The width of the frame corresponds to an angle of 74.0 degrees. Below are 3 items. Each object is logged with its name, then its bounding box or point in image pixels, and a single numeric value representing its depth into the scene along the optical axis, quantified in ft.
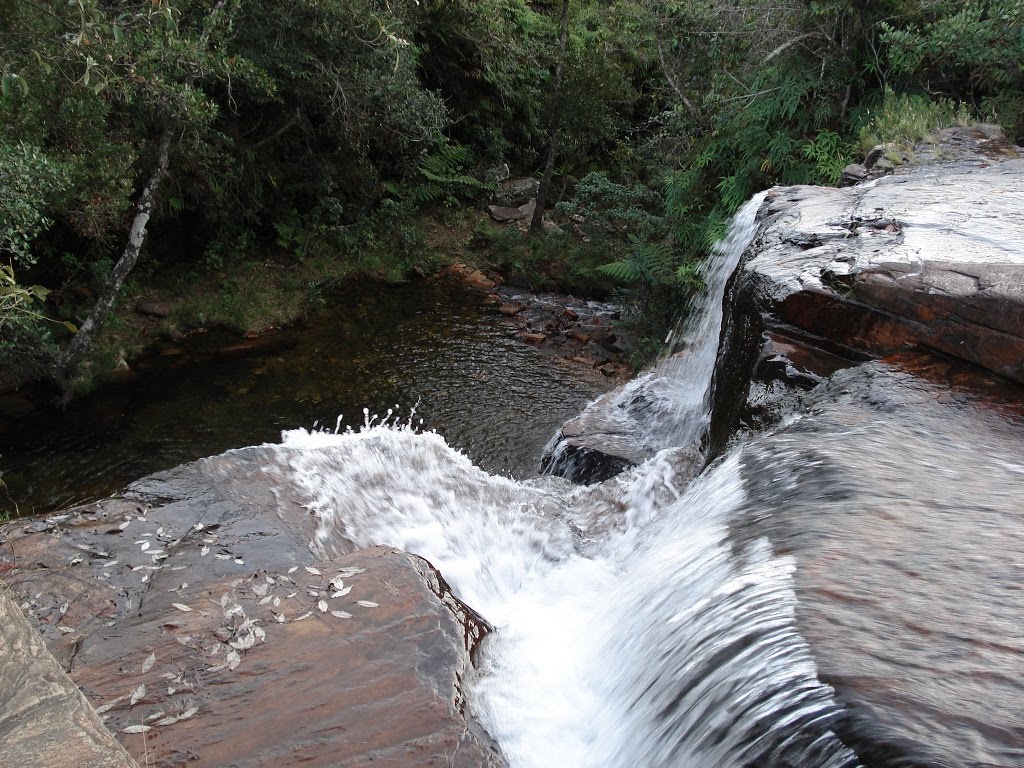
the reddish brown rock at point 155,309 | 36.11
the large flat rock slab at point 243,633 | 9.11
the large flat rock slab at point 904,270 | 13.46
